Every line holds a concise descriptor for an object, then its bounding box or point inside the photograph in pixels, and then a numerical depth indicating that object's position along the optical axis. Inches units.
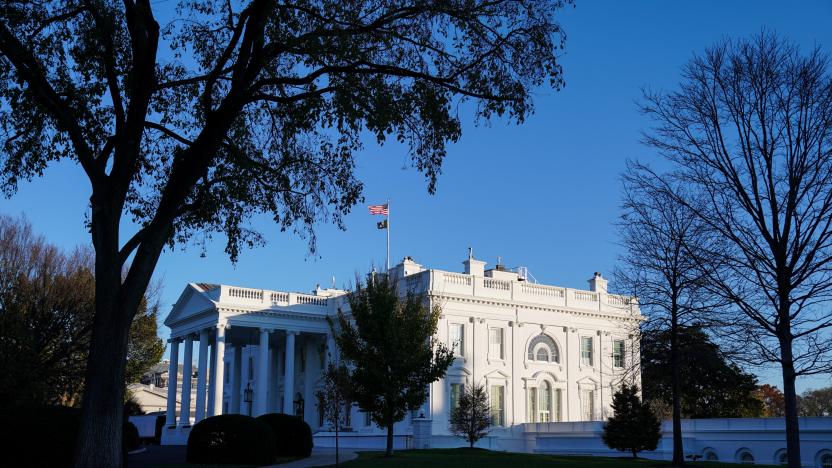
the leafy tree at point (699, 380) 1104.8
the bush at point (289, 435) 1219.9
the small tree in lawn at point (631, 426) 1446.9
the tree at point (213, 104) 548.7
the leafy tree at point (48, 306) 1396.8
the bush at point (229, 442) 1014.4
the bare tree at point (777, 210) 725.3
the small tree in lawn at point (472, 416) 1652.3
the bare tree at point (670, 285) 1065.5
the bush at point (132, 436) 1323.8
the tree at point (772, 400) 3243.1
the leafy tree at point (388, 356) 1272.1
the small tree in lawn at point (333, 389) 1101.1
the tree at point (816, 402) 3371.1
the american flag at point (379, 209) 2107.5
